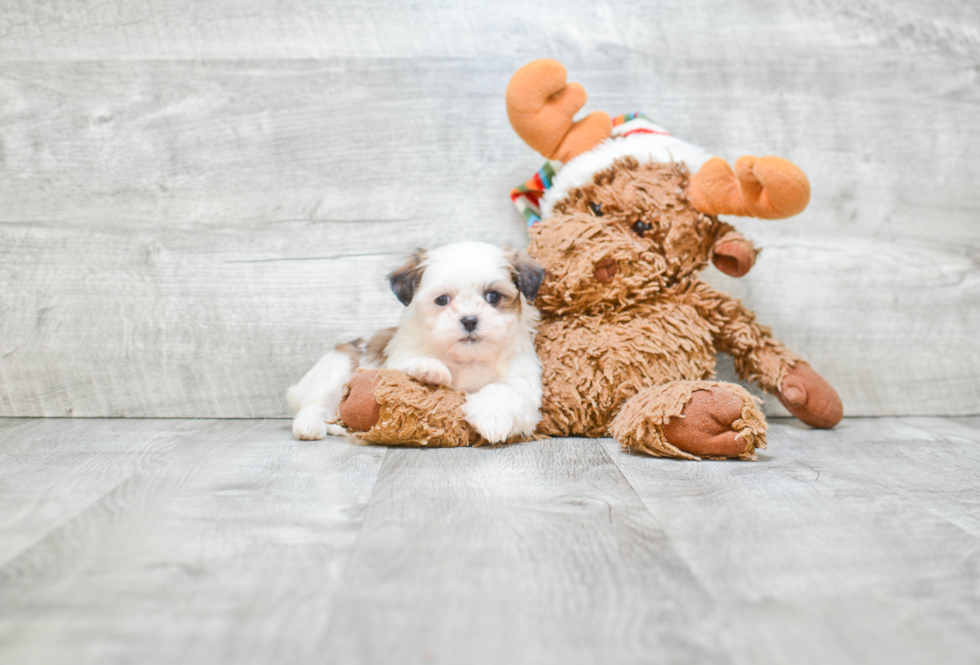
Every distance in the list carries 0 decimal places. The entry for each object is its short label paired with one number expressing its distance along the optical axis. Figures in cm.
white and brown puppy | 70
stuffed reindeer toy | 70
